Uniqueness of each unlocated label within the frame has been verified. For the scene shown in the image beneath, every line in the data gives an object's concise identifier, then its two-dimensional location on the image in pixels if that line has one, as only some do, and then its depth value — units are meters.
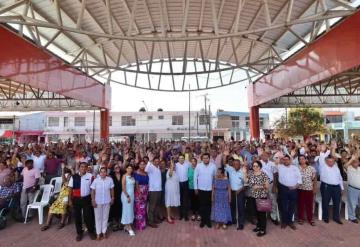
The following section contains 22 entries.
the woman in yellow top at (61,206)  6.91
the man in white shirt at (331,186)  6.95
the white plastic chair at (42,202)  7.20
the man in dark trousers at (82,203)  6.27
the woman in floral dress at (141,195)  6.77
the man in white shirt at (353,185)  6.95
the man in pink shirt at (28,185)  7.46
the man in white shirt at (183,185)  7.62
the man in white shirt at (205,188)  6.90
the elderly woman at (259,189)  6.30
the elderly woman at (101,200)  6.23
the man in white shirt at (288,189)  6.70
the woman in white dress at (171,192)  7.27
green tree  29.95
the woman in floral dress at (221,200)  6.74
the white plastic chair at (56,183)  8.05
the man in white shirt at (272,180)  7.06
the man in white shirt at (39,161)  8.84
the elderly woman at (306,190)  6.88
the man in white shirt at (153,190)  7.10
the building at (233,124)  47.66
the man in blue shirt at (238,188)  6.71
